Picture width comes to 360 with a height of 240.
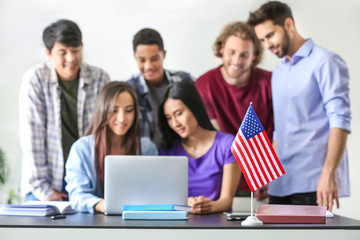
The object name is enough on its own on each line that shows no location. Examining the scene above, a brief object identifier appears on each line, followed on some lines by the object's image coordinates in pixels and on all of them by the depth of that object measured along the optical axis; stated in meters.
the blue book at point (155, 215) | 2.43
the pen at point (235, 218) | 2.51
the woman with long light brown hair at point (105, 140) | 3.30
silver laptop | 2.75
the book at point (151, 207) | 2.52
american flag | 2.46
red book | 2.38
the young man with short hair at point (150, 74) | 4.20
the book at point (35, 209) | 2.63
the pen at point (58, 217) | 2.51
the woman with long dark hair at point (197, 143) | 3.54
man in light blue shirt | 3.68
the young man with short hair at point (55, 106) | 4.03
